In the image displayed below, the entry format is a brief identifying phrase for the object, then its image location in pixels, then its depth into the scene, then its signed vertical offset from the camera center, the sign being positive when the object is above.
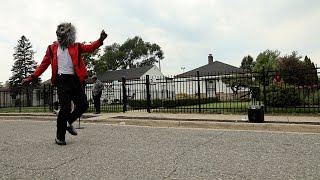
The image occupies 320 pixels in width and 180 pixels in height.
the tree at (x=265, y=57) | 44.76 +5.71
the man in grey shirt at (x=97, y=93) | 13.23 +0.12
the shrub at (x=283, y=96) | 11.27 -0.11
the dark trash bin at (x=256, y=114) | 8.34 -0.56
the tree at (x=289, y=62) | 26.05 +2.82
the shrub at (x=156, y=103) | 16.83 -0.46
